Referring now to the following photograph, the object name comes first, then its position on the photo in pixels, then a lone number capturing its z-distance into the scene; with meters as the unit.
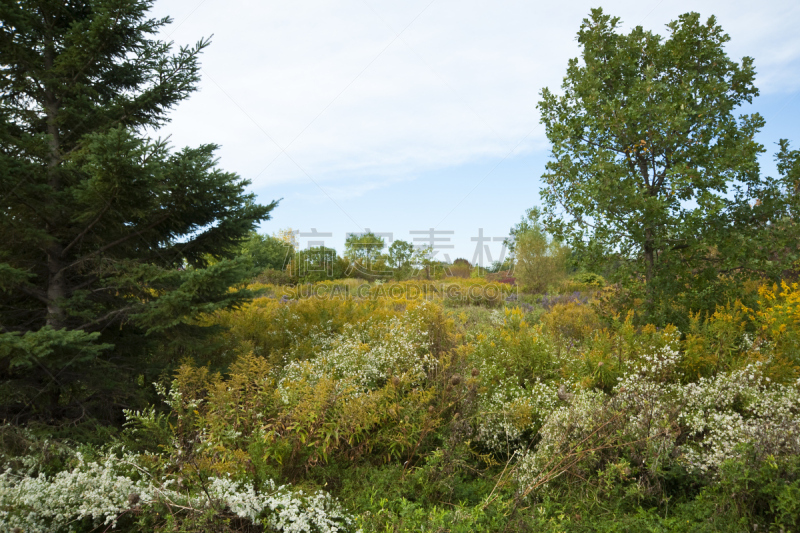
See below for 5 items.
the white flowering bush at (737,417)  3.14
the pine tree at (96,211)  4.02
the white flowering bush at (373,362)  4.53
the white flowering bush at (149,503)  2.75
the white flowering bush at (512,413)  4.00
